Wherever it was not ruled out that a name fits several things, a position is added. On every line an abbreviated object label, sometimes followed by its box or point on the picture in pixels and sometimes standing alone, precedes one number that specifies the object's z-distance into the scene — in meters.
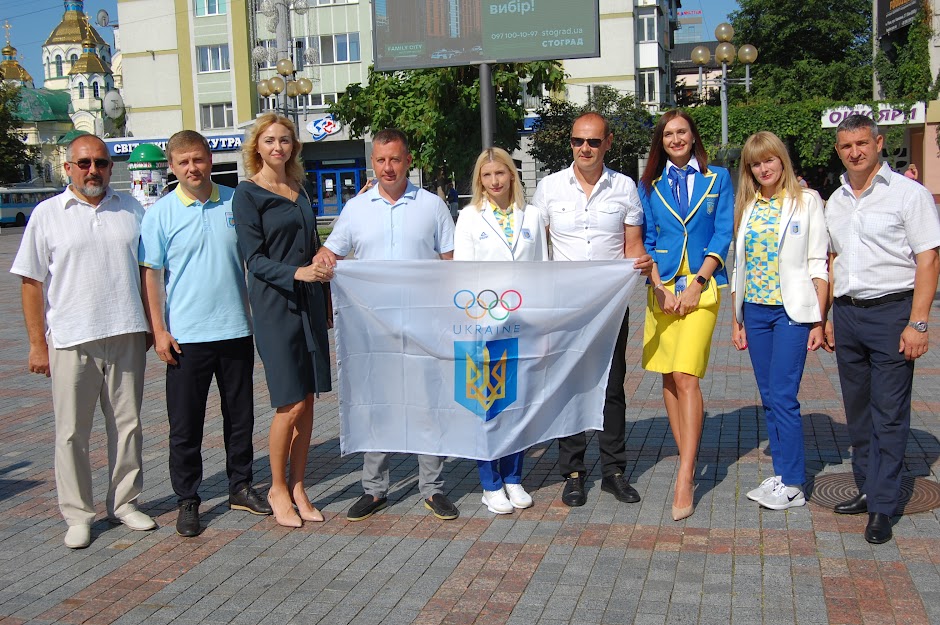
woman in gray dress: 5.01
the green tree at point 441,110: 23.89
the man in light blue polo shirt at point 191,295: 5.09
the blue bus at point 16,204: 63.56
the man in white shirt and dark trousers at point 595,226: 5.27
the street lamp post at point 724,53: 20.98
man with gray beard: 4.97
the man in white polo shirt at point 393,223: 5.23
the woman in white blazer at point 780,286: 5.08
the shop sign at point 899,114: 34.34
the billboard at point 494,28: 16.38
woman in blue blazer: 5.20
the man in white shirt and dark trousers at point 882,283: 4.70
